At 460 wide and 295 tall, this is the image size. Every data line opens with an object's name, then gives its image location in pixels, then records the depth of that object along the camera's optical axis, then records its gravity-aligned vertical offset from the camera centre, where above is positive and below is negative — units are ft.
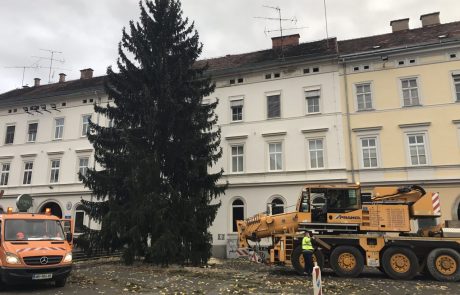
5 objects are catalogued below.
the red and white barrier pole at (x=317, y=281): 26.76 -3.06
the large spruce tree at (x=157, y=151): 56.13 +12.28
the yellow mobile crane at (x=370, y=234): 47.34 -0.07
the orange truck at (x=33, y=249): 36.01 -1.25
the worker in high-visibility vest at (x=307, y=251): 47.32 -1.97
